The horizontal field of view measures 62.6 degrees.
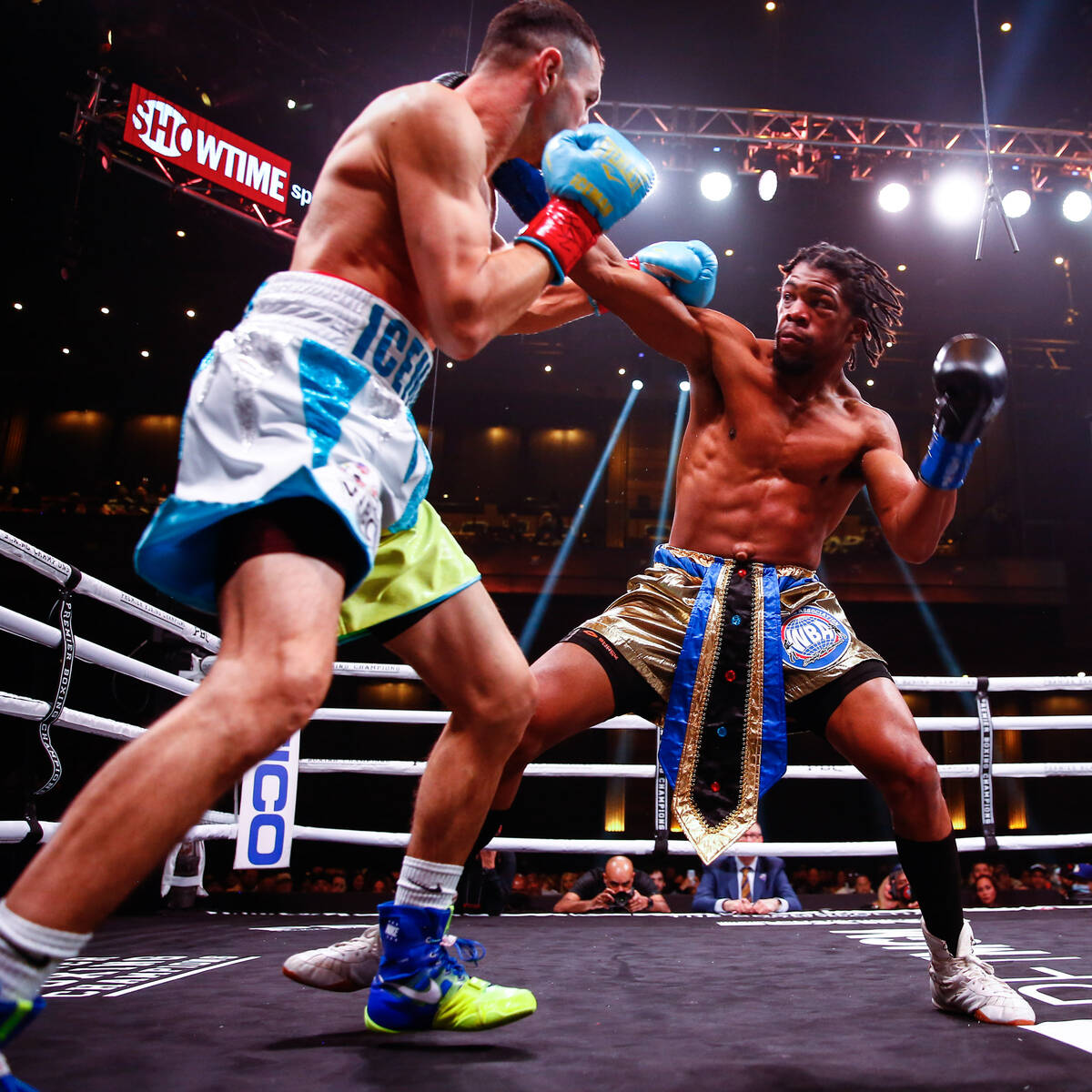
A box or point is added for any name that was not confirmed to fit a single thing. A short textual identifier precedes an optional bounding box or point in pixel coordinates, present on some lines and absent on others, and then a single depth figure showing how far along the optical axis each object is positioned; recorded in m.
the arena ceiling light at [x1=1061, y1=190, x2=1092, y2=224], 7.74
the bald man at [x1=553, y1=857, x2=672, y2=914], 3.71
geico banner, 3.18
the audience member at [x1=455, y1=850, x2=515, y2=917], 3.22
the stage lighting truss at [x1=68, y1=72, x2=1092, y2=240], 7.50
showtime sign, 7.50
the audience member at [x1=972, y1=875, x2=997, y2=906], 3.94
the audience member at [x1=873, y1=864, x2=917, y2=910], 4.70
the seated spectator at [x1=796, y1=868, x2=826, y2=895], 8.16
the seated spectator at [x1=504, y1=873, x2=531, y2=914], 3.82
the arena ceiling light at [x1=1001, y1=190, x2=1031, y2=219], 7.74
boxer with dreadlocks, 1.65
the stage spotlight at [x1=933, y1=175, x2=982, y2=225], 7.83
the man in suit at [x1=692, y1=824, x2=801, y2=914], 3.71
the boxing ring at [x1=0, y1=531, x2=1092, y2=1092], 1.09
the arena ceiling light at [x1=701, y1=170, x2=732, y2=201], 7.87
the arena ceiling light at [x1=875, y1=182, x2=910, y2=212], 7.90
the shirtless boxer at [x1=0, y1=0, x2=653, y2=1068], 0.84
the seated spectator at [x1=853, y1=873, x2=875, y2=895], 7.71
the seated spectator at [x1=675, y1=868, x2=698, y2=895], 7.04
